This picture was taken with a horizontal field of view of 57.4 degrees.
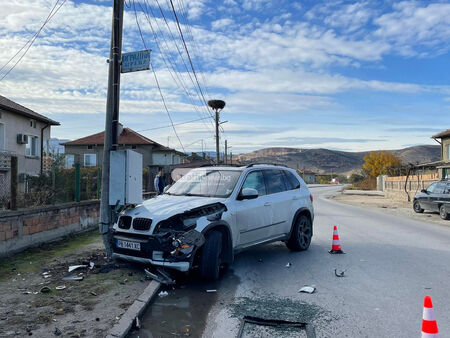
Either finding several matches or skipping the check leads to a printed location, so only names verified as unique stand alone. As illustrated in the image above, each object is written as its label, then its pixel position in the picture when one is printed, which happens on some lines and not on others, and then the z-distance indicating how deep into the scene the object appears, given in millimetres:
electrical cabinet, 7074
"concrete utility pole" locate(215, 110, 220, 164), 38341
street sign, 7477
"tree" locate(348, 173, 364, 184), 86112
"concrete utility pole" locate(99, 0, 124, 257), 7293
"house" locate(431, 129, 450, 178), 41781
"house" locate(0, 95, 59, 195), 22695
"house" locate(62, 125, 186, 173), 48250
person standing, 16972
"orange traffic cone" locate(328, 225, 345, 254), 8422
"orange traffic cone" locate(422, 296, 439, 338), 3457
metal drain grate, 4319
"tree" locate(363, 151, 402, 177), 83375
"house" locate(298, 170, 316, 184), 129475
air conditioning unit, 23781
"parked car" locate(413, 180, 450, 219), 16188
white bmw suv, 5820
